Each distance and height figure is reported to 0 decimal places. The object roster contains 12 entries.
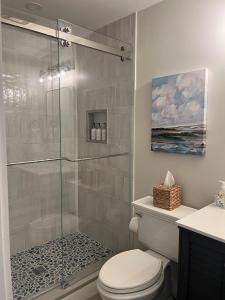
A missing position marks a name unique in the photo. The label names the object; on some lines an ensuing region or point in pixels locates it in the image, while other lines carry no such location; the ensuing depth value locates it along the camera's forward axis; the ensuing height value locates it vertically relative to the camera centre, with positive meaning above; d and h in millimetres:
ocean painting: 1769 +121
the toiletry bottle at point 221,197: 1621 -460
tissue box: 1809 -515
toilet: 1519 -951
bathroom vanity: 1265 -703
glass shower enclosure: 2361 -230
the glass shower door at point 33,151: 2363 -238
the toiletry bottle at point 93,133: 2615 -45
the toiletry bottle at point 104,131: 2546 -23
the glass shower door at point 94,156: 2398 -280
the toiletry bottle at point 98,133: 2566 -44
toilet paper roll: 2027 -798
